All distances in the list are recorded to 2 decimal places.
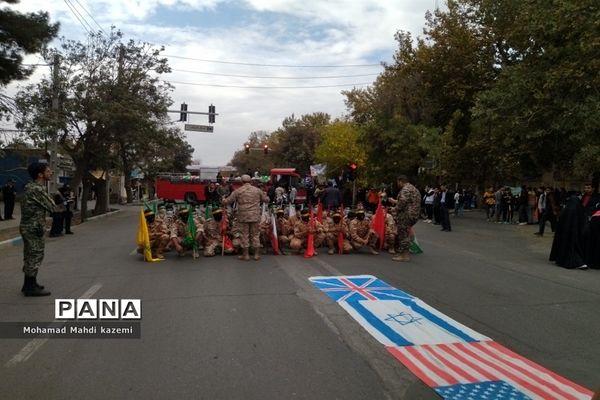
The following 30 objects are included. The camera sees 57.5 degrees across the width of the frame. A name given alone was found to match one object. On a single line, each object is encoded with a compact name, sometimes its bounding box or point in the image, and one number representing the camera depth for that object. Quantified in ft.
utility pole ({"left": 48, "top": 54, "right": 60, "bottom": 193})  67.15
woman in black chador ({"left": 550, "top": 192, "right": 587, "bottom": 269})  38.55
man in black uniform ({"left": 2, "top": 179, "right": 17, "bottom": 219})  72.02
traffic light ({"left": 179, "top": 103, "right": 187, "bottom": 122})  101.49
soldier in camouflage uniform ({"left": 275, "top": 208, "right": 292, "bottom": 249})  40.93
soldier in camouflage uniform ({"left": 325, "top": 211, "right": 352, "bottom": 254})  41.22
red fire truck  112.16
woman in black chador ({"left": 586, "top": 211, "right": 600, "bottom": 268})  38.78
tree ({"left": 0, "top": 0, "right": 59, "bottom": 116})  49.26
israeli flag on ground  19.53
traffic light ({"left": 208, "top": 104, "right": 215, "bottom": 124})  104.30
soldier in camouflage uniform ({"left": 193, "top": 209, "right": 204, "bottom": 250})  38.55
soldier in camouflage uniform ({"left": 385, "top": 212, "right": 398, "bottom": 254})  42.42
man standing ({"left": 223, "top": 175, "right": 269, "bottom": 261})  36.76
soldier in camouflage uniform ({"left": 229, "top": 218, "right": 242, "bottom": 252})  38.42
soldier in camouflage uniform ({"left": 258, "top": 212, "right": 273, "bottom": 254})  41.11
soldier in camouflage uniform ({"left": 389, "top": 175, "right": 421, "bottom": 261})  37.78
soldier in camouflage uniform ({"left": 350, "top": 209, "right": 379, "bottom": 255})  41.42
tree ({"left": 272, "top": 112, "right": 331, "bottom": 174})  234.79
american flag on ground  14.85
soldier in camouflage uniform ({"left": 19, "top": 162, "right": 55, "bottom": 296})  25.21
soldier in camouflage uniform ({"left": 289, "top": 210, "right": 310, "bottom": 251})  40.24
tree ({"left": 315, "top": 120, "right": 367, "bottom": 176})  167.73
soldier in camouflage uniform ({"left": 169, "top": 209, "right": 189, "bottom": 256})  37.68
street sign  104.99
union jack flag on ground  26.03
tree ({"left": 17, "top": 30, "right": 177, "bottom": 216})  71.72
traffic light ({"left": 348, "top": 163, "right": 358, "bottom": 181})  108.47
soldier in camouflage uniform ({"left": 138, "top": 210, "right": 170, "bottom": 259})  37.70
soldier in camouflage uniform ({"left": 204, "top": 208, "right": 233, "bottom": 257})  39.06
